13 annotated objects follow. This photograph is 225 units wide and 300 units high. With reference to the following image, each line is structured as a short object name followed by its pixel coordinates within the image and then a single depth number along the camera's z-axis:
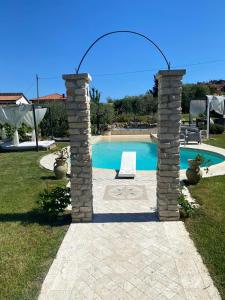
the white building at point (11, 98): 45.72
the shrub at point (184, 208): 6.03
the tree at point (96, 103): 26.68
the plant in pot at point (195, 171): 8.43
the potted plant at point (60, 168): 9.65
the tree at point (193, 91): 46.51
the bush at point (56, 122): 22.30
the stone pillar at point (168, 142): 5.41
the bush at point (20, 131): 19.57
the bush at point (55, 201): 6.09
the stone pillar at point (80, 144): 5.42
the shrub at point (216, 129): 22.56
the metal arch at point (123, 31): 5.58
